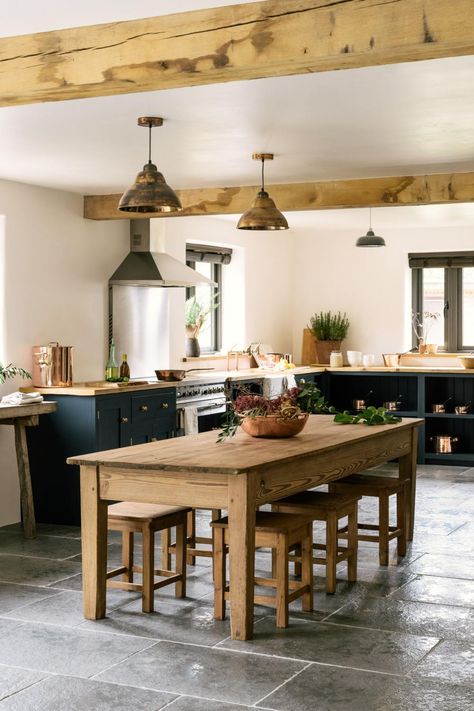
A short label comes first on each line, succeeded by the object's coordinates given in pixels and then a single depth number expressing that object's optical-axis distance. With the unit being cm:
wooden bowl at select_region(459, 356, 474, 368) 1013
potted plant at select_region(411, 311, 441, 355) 1105
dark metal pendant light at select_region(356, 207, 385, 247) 930
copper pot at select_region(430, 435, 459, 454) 1024
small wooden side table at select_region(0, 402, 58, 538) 675
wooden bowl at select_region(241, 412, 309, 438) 521
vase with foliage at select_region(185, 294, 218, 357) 950
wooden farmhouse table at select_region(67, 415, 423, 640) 430
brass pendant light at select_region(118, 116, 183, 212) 499
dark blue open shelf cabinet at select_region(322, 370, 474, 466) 1025
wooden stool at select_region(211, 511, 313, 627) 457
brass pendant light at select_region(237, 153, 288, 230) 584
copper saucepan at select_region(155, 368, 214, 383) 816
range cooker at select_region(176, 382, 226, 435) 813
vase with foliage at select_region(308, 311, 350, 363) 1119
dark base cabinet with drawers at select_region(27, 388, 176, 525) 706
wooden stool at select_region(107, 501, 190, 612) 482
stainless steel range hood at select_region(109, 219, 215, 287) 810
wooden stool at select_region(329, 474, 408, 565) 583
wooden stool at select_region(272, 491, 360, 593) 514
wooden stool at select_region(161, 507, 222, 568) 545
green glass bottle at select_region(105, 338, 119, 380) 791
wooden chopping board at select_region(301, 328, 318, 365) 1136
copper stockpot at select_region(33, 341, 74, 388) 728
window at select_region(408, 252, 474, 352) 1097
